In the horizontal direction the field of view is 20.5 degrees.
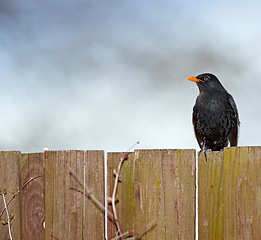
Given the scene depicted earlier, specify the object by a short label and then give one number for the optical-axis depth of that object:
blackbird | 9.77
